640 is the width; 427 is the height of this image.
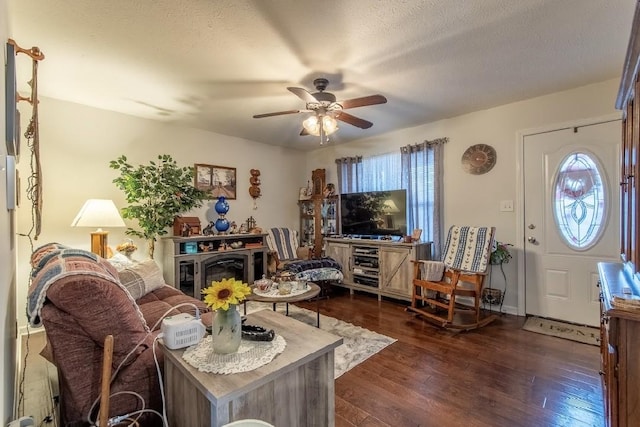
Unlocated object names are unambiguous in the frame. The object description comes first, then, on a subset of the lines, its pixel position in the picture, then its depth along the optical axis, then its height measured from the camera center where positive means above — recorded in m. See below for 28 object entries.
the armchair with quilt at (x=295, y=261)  3.92 -0.66
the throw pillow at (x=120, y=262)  2.60 -0.42
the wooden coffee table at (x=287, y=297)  2.58 -0.73
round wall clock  3.55 +0.68
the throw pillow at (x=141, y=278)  2.46 -0.53
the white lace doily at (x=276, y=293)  2.67 -0.71
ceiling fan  2.45 +0.94
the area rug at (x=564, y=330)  2.70 -1.12
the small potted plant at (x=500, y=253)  3.33 -0.44
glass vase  1.17 -0.46
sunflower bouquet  1.13 -0.30
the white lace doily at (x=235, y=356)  1.09 -0.55
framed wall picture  4.27 +0.53
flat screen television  4.14 +0.01
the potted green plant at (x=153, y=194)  3.34 +0.26
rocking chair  3.03 -0.69
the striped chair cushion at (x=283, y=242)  4.64 -0.43
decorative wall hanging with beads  4.85 +0.51
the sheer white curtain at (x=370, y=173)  4.43 +0.66
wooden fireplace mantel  3.70 -0.53
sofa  1.24 -0.55
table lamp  2.88 -0.03
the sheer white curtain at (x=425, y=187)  3.94 +0.38
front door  2.86 -0.03
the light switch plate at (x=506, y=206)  3.42 +0.10
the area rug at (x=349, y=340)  2.36 -1.14
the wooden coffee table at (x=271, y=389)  1.00 -0.66
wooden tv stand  3.77 -0.65
